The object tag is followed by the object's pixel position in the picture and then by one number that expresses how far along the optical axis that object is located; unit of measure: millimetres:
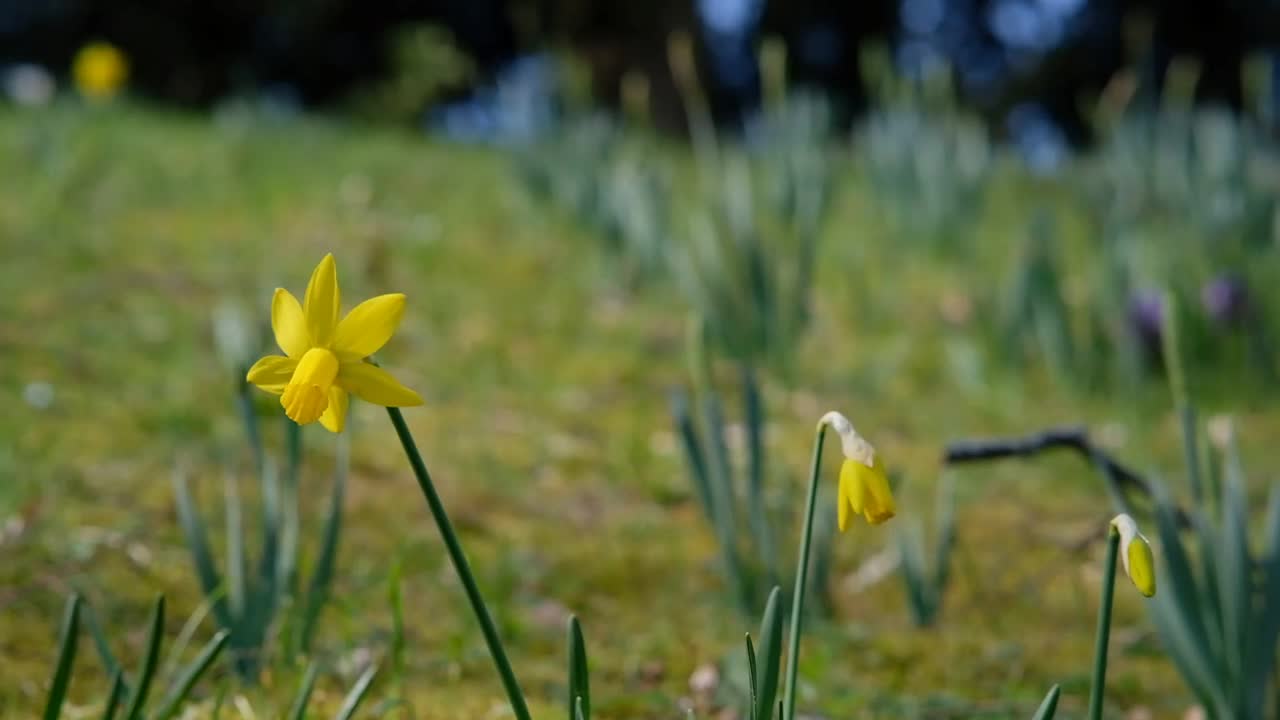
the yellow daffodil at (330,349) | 1274
